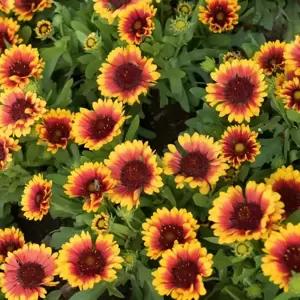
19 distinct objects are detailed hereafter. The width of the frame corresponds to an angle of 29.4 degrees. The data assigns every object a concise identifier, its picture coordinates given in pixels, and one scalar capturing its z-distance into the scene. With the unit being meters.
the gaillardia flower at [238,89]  1.63
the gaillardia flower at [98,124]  1.65
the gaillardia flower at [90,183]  1.57
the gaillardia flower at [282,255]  1.31
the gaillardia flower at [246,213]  1.40
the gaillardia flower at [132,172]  1.56
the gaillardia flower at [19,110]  1.73
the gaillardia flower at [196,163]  1.58
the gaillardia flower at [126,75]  1.78
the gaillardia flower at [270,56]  1.78
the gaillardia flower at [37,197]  1.64
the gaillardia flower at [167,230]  1.51
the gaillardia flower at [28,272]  1.62
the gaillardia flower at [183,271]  1.41
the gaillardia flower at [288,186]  1.56
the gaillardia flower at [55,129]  1.81
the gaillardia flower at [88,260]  1.49
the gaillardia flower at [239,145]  1.65
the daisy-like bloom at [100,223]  1.58
